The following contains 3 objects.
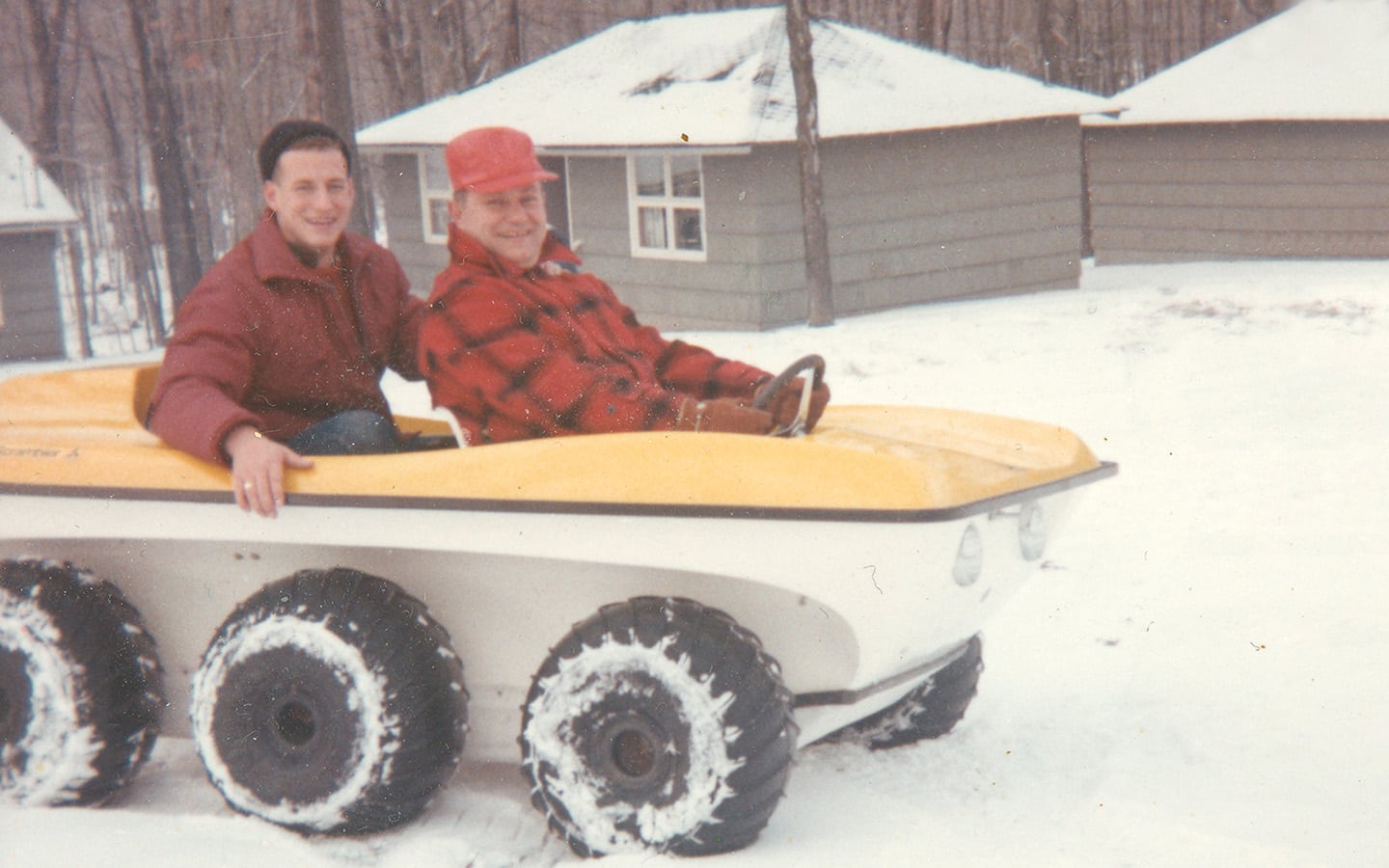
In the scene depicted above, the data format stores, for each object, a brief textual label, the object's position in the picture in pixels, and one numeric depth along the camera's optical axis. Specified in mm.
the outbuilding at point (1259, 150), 16172
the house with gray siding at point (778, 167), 14086
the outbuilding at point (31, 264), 17547
